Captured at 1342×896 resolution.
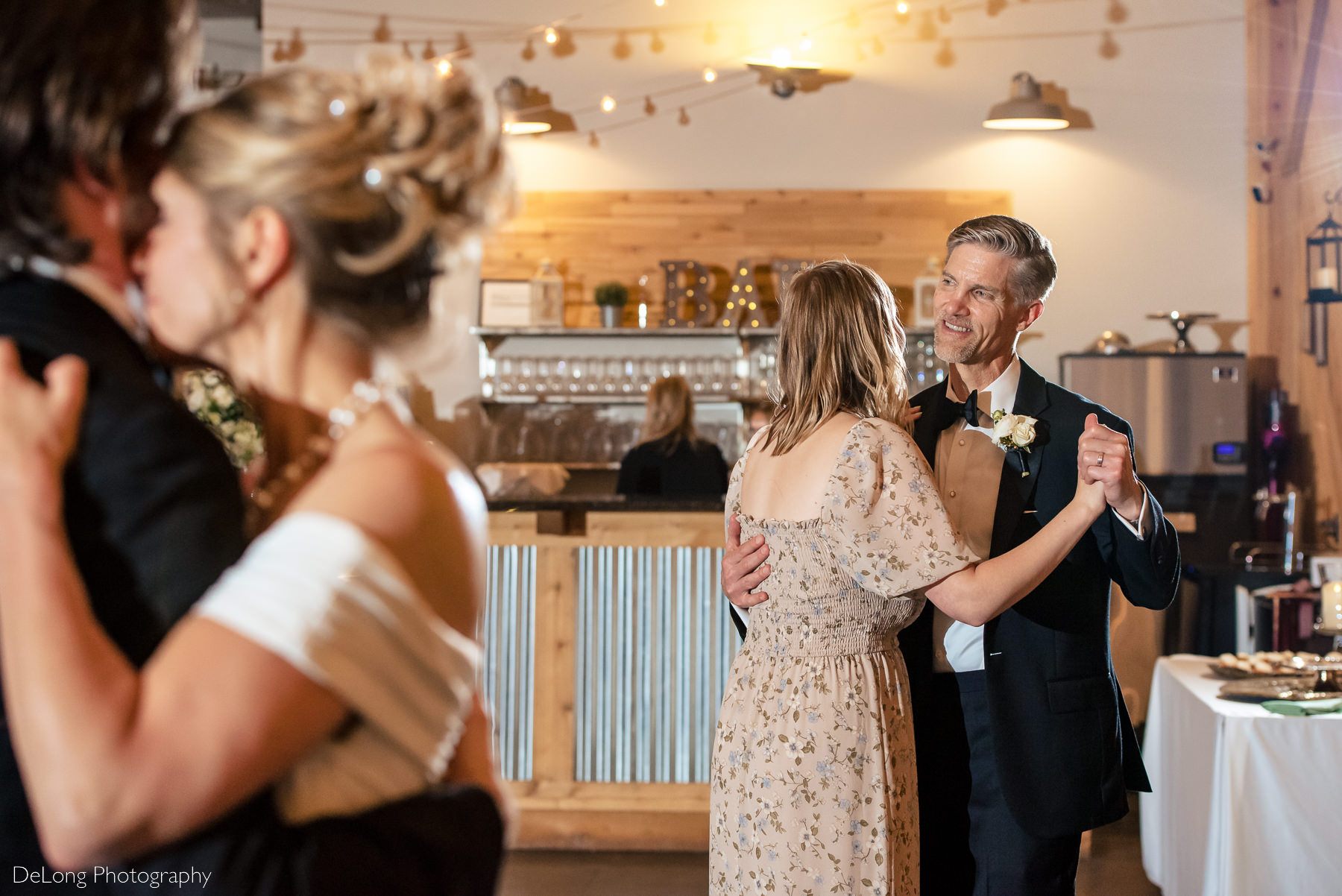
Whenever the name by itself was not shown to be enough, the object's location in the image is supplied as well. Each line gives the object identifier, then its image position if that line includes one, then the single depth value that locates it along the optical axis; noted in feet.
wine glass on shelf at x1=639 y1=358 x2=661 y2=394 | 22.59
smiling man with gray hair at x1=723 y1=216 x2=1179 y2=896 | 7.05
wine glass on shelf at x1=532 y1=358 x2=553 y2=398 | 22.74
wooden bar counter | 14.49
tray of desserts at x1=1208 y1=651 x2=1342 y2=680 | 10.77
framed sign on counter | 23.95
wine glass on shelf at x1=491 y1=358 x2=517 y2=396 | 22.95
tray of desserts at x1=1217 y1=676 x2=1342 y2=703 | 9.96
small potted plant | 23.26
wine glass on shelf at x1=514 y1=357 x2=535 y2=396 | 22.82
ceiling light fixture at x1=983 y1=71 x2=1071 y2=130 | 21.86
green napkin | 9.50
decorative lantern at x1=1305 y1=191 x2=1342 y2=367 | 17.53
